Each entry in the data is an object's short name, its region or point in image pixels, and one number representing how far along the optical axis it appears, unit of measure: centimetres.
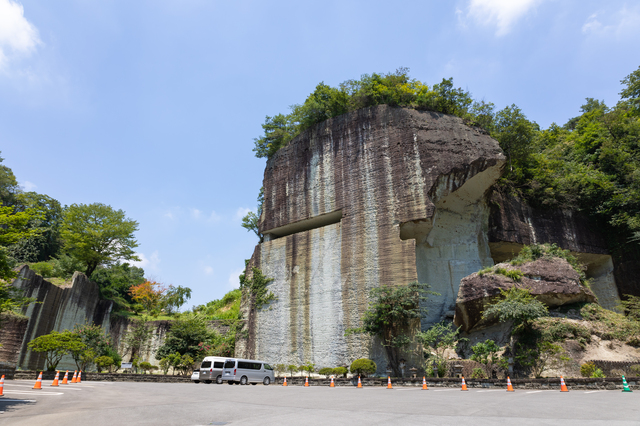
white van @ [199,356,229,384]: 1805
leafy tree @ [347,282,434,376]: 1858
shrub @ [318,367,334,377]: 1917
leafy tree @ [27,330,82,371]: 1827
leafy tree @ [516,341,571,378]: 1543
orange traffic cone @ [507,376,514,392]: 1182
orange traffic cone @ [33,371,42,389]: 1197
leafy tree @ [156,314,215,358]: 2405
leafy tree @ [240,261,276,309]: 2428
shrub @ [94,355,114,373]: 2189
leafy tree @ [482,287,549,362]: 1565
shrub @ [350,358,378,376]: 1792
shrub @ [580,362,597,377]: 1442
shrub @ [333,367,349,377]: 1889
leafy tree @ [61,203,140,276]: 3059
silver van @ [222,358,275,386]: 1805
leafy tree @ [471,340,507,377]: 1570
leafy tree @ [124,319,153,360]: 2795
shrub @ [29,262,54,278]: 2791
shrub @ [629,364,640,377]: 1459
